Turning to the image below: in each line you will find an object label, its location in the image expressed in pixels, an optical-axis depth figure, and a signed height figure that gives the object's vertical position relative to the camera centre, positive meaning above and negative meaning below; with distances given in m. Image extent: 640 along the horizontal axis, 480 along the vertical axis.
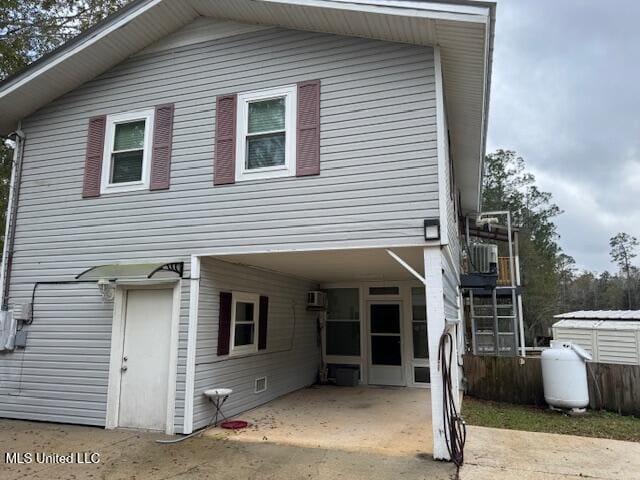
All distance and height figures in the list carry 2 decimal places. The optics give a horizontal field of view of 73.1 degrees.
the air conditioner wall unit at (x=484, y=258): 11.49 +1.39
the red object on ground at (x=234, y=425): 5.98 -1.60
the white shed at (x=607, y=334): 13.43 -0.80
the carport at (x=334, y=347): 5.61 -0.74
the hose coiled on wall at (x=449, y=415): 4.61 -1.13
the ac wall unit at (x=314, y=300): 9.65 +0.21
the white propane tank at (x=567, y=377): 7.42 -1.16
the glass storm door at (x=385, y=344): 9.67 -0.79
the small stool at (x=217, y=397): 5.84 -1.23
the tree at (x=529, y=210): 27.20 +6.66
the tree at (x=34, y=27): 10.38 +7.00
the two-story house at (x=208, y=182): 5.28 +1.74
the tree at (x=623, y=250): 42.28 +5.95
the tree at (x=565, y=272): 35.22 +3.24
